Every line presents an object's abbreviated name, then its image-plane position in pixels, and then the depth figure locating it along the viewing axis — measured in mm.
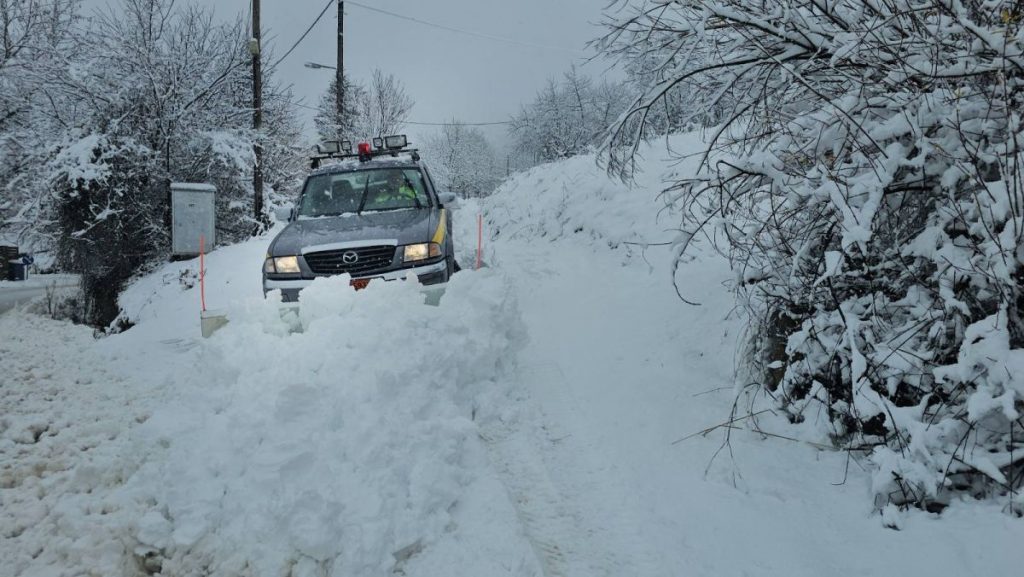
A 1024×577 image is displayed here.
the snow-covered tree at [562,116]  44438
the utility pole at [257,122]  15195
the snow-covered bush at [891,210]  2535
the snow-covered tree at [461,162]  53600
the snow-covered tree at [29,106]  13086
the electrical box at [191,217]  11406
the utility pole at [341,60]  20250
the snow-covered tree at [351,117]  22594
